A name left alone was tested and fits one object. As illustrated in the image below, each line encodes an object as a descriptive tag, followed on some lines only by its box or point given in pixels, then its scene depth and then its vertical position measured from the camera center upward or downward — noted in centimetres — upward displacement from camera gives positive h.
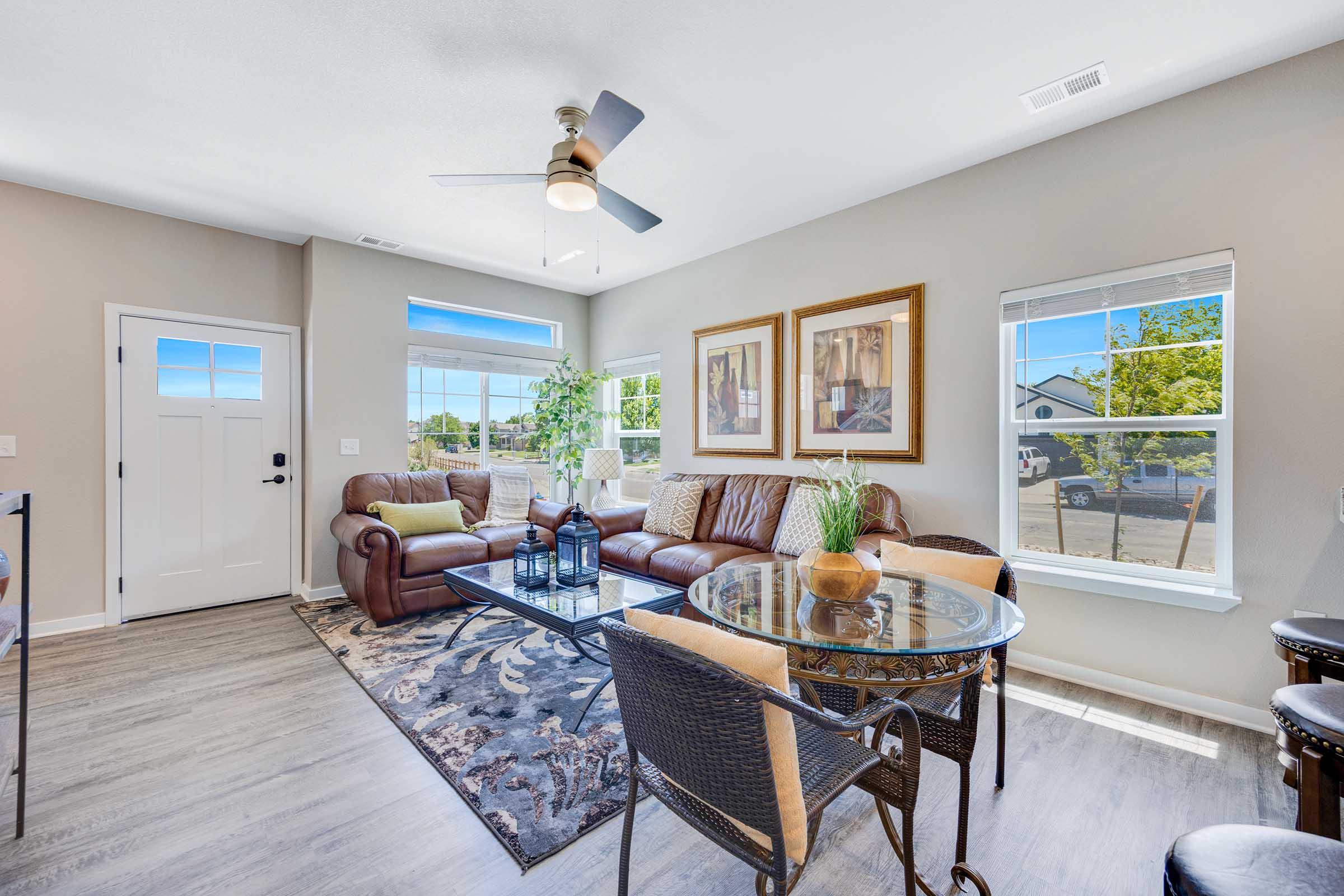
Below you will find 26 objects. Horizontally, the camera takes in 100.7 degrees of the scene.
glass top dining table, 139 -50
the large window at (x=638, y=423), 535 +23
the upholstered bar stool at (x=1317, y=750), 135 -75
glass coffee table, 243 -76
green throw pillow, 407 -54
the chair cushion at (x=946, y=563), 199 -44
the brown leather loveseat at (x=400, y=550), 361 -72
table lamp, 481 -16
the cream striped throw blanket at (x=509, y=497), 478 -45
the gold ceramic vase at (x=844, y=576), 168 -39
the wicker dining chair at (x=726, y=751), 106 -67
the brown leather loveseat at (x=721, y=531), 338 -61
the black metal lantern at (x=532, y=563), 295 -63
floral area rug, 186 -120
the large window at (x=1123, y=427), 254 +10
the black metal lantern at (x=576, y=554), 298 -58
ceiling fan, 211 +124
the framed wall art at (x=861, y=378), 345 +46
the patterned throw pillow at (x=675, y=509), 416 -48
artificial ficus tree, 536 +29
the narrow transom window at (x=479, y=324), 493 +116
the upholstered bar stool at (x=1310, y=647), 173 -63
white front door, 381 -15
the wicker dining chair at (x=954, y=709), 166 -83
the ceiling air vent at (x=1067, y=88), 235 +157
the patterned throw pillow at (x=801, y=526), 342 -50
